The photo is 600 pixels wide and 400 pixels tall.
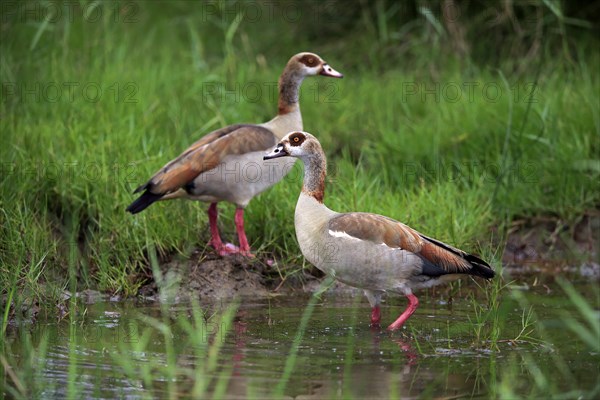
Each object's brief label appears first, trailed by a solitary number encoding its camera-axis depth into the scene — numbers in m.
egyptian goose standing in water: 12.58
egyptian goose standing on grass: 14.32
